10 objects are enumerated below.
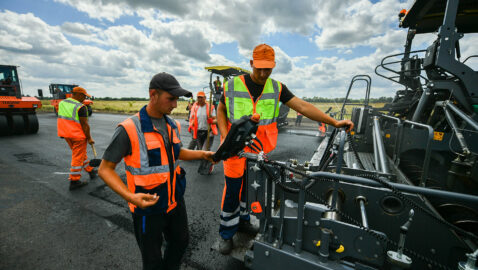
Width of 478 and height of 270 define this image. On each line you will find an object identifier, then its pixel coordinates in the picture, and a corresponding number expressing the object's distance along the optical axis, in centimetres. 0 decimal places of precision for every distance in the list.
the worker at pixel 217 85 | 1069
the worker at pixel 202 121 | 546
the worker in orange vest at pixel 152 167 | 146
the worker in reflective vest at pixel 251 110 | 208
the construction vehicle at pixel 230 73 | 994
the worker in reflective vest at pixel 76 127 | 400
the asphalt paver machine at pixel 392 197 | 142
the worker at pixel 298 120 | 1511
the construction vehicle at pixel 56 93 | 1900
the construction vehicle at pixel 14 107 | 906
